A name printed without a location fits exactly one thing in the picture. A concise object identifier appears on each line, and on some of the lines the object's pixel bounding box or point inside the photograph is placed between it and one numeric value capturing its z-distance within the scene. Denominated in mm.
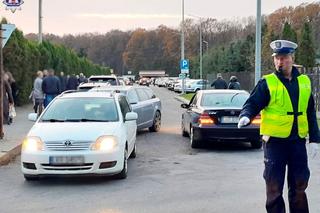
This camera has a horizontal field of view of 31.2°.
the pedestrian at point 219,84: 24673
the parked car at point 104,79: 27127
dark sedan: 12562
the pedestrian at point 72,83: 30281
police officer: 5551
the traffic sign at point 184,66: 47719
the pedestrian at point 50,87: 19984
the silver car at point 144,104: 15867
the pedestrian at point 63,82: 29531
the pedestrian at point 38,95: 20781
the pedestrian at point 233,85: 22531
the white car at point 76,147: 8766
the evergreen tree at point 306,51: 54219
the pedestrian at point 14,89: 19758
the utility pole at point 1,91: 13941
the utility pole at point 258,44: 21562
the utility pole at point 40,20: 32775
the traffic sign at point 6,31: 14234
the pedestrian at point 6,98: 16797
